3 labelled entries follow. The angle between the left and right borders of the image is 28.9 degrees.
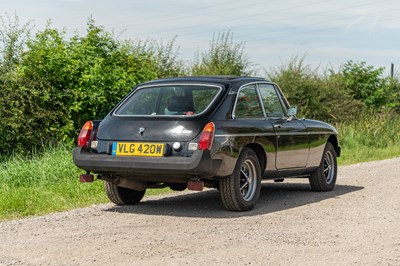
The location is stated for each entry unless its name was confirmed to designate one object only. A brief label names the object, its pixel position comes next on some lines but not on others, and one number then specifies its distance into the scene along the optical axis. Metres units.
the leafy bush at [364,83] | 31.56
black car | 8.80
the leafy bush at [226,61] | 25.20
